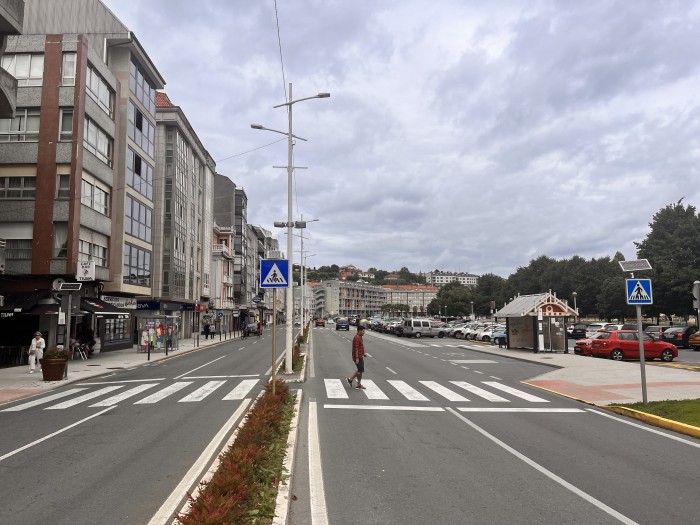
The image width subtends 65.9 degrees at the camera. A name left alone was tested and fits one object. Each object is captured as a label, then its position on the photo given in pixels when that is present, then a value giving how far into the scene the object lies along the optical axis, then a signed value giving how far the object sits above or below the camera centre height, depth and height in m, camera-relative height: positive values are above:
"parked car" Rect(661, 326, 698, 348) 34.97 -1.32
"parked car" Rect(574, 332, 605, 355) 27.85 -1.66
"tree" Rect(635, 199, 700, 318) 51.75 +5.82
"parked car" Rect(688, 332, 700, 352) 33.17 -1.64
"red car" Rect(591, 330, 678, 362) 25.72 -1.58
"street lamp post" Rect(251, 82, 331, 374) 17.72 +3.18
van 53.52 -1.40
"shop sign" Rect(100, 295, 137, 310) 32.16 +0.77
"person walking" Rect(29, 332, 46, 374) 20.69 -1.40
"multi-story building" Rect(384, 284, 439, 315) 173.12 +1.04
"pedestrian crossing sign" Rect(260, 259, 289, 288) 11.82 +0.88
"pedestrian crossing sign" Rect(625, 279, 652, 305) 12.27 +0.54
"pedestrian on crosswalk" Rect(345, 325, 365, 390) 14.59 -1.10
